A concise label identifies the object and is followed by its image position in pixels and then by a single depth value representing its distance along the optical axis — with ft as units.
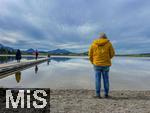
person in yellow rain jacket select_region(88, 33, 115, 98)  12.29
